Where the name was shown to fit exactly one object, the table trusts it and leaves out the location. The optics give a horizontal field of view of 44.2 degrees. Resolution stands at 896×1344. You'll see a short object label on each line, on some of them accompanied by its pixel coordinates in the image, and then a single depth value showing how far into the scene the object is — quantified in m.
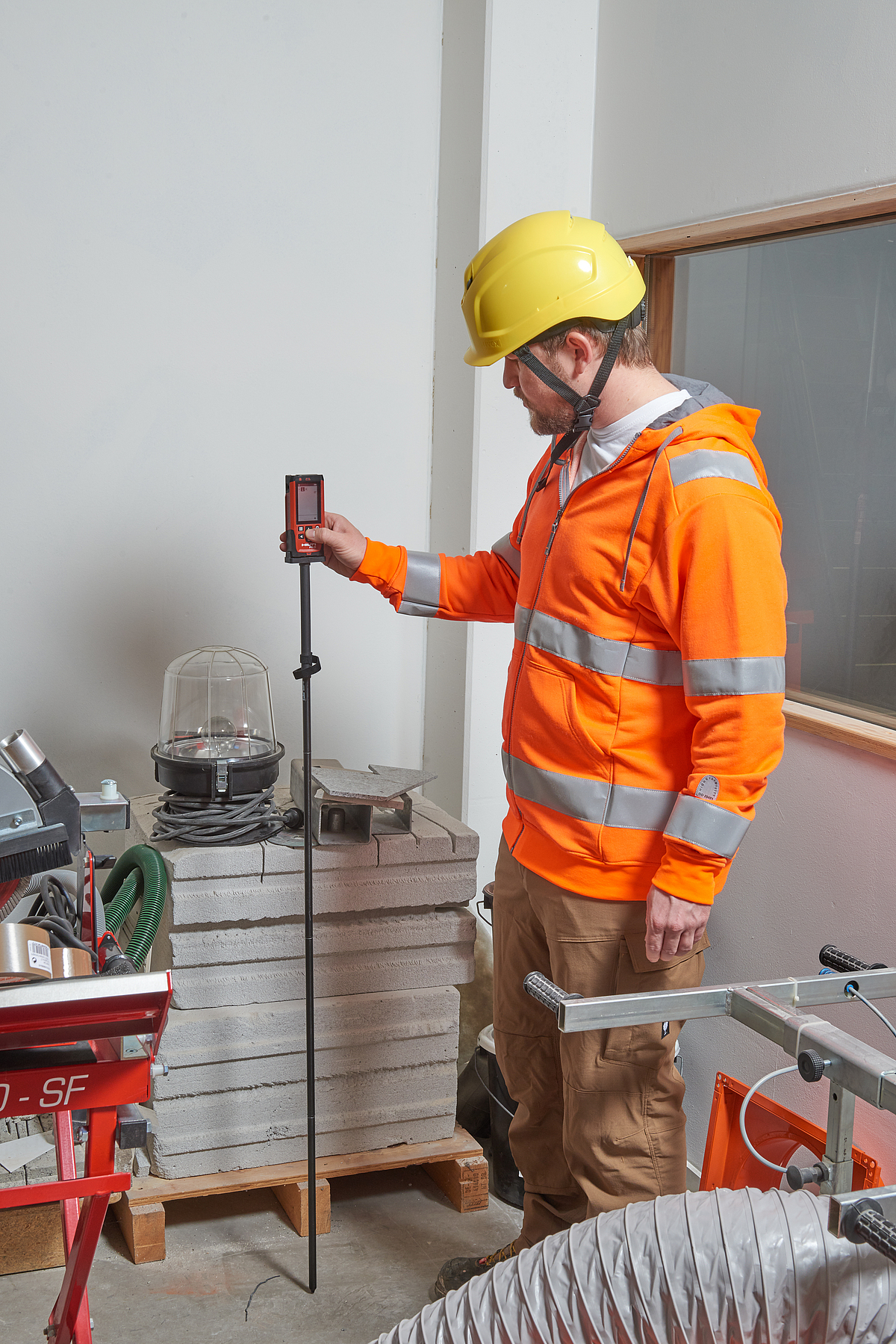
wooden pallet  2.30
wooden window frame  1.99
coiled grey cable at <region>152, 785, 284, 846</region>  2.33
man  1.63
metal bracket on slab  2.33
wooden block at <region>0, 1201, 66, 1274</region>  2.27
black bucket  2.57
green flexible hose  1.99
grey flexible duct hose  1.24
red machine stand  1.17
